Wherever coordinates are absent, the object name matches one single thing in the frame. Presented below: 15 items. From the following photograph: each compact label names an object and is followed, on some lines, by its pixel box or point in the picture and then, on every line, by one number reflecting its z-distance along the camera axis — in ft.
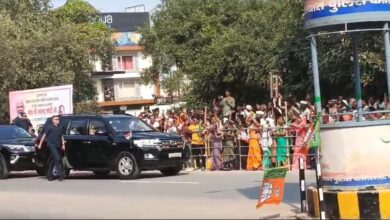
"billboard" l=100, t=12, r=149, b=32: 280.10
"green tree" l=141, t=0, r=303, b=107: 118.21
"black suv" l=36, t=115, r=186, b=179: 61.00
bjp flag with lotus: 35.55
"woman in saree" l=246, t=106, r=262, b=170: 66.90
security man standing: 63.72
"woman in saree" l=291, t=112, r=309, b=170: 59.24
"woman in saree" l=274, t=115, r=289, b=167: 64.44
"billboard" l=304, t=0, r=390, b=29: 32.89
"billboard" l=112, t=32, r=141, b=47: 274.32
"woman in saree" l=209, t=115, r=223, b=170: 70.18
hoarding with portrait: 91.20
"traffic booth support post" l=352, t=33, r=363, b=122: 36.68
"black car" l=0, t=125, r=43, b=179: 69.10
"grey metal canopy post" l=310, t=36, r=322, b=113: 34.37
